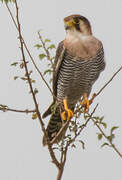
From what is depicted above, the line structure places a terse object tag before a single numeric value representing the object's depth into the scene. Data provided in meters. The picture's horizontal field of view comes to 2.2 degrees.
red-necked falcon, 6.76
